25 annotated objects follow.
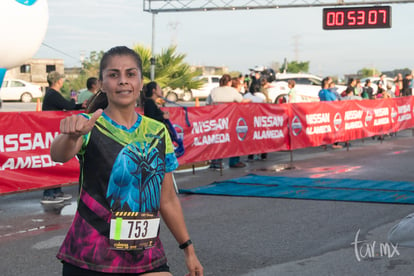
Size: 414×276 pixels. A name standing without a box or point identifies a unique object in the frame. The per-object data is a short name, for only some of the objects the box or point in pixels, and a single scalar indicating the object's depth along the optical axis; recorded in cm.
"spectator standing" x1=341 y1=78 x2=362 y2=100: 2120
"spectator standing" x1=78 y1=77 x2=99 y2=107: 1210
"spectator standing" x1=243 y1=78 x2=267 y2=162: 1630
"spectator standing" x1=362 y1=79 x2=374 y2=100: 2563
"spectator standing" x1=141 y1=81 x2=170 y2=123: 989
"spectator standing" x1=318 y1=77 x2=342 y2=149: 1939
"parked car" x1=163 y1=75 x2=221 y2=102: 4315
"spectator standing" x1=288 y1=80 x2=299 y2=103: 2050
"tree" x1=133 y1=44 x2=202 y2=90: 2569
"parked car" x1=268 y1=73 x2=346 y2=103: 3011
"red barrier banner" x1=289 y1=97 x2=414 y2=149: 1667
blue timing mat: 1025
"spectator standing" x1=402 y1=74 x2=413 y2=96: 2908
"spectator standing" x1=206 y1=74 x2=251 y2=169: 1497
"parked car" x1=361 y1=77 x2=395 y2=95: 3688
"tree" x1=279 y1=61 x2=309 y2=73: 10369
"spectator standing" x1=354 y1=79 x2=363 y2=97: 2438
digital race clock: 2412
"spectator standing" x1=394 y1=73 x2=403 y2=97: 2880
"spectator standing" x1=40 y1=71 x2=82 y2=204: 1046
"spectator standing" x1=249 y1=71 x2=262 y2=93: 2130
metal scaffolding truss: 2603
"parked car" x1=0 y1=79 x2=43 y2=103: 4375
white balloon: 1098
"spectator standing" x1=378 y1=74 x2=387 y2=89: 2845
